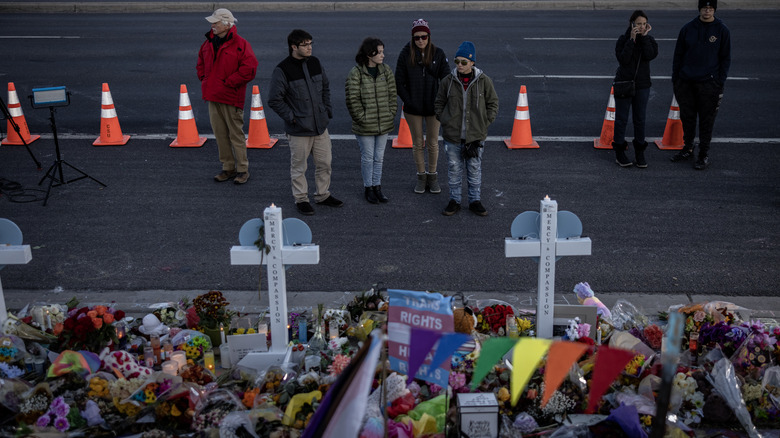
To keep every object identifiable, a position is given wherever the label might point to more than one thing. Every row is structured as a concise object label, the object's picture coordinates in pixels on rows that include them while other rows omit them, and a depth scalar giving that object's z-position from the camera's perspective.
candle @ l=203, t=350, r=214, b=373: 5.77
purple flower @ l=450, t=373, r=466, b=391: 5.32
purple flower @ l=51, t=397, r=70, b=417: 5.00
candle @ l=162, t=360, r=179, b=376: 5.52
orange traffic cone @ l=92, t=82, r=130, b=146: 11.23
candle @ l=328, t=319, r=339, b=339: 6.00
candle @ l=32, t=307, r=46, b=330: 6.14
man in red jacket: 9.38
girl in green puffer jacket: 8.66
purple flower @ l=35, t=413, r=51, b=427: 4.94
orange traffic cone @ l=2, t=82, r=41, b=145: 11.34
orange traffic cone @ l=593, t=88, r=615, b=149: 10.99
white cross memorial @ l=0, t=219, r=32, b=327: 5.84
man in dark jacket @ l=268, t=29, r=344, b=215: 8.52
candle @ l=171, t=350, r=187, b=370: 5.67
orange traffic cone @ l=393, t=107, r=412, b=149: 11.01
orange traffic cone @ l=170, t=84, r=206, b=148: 11.16
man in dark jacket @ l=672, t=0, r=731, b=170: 9.91
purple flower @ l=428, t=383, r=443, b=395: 5.36
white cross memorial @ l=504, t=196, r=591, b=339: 5.77
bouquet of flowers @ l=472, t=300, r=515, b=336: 6.13
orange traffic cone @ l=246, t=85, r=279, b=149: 11.09
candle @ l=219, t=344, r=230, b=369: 5.92
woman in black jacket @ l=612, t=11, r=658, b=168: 9.85
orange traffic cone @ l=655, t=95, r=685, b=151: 11.01
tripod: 9.54
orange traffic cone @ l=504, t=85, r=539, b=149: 11.03
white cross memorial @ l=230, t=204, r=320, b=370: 5.73
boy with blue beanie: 8.32
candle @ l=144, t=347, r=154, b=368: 5.74
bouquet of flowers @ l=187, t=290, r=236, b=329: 6.19
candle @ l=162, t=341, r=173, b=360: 5.82
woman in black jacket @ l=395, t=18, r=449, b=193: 8.89
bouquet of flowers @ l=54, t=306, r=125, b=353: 5.78
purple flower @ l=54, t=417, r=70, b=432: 4.95
